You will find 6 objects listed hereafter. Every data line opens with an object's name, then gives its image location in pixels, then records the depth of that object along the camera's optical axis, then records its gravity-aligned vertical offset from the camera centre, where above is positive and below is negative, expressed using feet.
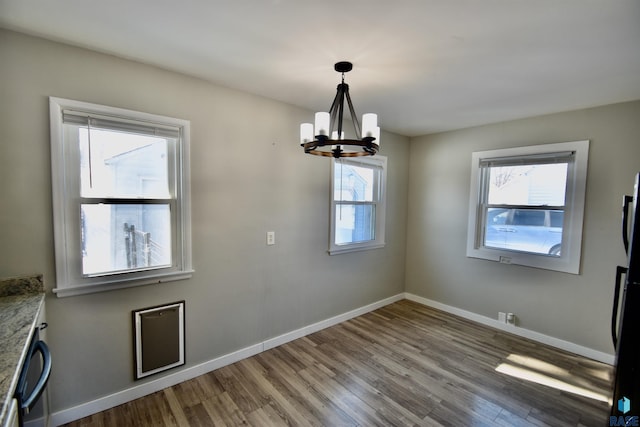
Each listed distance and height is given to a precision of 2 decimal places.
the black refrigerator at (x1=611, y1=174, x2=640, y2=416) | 4.40 -2.23
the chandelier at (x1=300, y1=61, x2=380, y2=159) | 5.49 +1.31
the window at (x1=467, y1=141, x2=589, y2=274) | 9.44 -0.11
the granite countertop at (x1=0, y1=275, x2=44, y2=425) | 3.03 -2.05
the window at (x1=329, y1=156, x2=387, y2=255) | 11.12 -0.20
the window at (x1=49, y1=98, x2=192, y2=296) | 5.98 -0.09
